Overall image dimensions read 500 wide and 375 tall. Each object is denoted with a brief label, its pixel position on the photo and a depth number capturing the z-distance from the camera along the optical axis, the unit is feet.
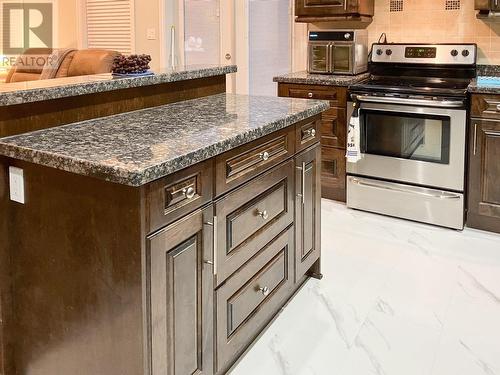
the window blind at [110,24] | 20.02
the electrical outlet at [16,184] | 5.82
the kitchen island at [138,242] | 5.11
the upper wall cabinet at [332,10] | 13.60
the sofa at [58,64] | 15.81
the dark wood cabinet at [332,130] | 13.15
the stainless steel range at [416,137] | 11.70
